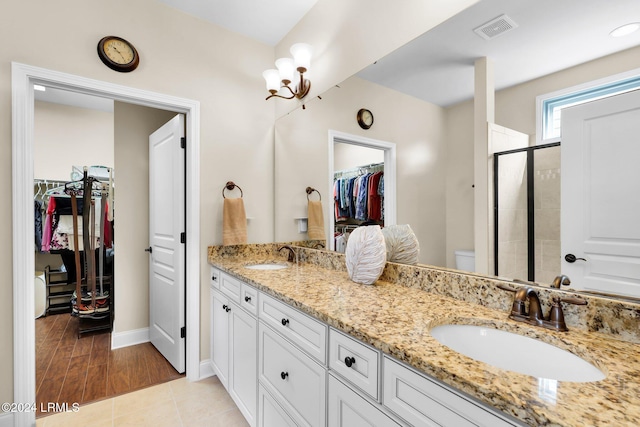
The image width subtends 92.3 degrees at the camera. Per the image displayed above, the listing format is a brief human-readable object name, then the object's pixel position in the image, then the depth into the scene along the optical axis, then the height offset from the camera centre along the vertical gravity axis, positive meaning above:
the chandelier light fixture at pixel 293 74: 2.12 +1.03
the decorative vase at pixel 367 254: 1.52 -0.22
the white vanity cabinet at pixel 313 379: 0.74 -0.56
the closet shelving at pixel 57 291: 3.67 -0.94
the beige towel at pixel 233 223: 2.34 -0.08
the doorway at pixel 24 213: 1.68 +0.01
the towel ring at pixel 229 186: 2.40 +0.21
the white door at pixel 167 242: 2.34 -0.24
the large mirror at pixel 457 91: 0.96 +0.48
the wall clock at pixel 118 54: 1.92 +1.02
